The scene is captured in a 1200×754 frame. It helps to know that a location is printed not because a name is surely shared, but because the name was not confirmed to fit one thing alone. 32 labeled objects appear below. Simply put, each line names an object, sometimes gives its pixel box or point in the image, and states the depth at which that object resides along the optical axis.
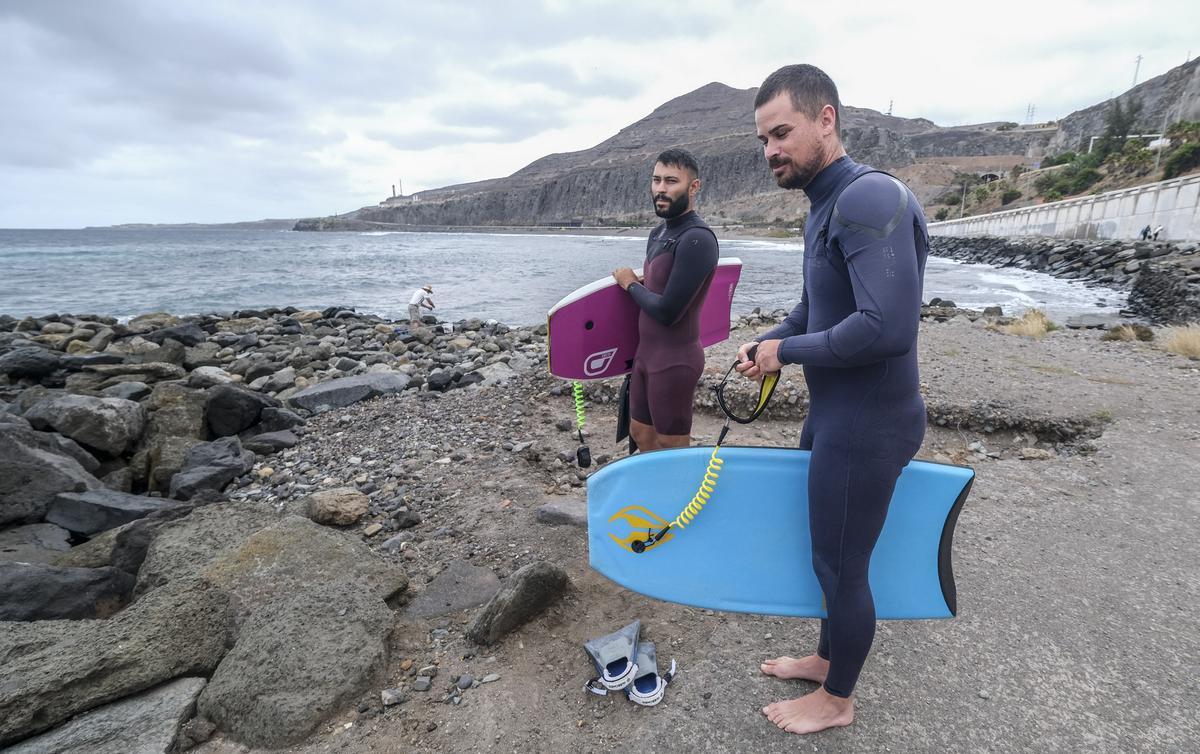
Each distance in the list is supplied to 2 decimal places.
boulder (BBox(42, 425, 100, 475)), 5.36
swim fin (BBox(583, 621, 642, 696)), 2.53
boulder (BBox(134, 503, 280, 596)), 3.29
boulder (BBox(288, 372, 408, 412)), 7.34
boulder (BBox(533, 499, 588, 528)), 3.99
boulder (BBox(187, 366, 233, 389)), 8.58
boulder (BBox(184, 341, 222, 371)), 10.20
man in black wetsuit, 1.68
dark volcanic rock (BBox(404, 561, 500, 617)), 3.24
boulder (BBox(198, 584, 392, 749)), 2.37
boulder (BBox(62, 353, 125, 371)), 9.06
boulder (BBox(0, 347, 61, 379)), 8.69
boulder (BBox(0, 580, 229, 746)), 2.26
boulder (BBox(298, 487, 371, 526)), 4.21
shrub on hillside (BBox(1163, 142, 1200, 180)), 31.67
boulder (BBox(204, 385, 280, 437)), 6.47
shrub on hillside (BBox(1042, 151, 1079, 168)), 59.51
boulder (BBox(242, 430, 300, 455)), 6.05
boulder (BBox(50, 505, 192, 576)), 3.60
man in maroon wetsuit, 3.10
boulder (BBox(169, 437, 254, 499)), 5.12
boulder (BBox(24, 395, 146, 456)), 5.79
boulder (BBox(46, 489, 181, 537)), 4.45
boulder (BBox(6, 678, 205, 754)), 2.20
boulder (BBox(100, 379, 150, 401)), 7.52
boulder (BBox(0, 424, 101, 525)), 4.44
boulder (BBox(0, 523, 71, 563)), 4.00
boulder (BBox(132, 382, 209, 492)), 5.63
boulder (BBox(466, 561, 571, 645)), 2.88
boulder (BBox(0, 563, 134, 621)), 3.05
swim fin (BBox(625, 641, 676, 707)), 2.46
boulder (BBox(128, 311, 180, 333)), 13.81
